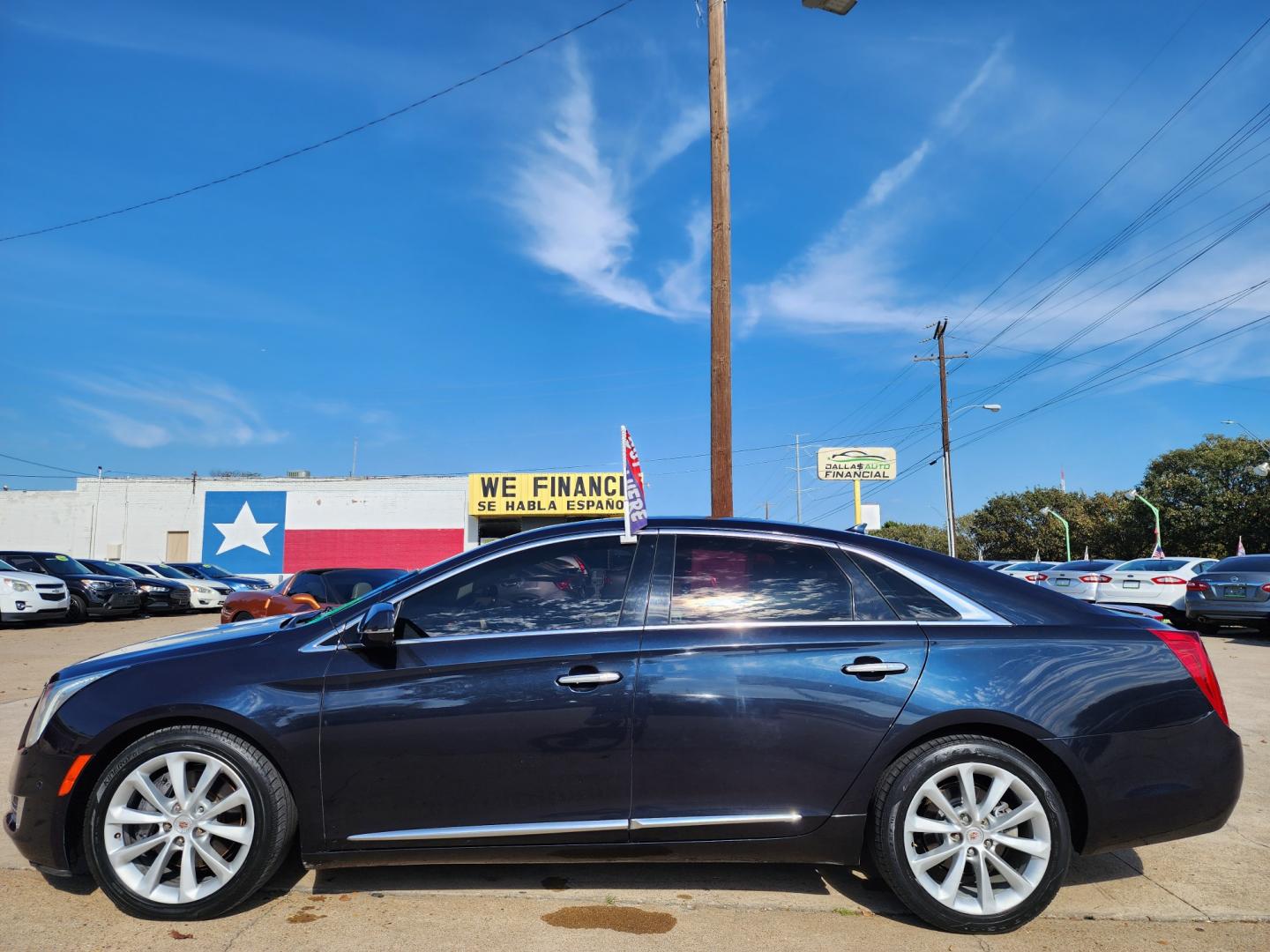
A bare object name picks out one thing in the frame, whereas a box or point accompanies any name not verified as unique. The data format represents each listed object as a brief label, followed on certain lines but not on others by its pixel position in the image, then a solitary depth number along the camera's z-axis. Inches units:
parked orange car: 446.9
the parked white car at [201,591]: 912.3
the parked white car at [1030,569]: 925.2
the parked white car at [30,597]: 624.1
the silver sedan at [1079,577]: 712.4
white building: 1520.7
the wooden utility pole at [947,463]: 1396.0
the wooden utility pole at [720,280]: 346.3
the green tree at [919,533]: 3533.5
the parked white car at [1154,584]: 659.4
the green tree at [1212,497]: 1836.9
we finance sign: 1470.2
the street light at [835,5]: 324.2
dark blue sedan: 126.3
